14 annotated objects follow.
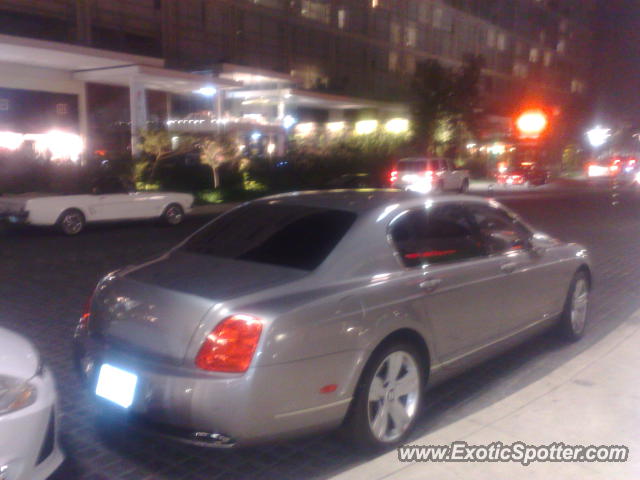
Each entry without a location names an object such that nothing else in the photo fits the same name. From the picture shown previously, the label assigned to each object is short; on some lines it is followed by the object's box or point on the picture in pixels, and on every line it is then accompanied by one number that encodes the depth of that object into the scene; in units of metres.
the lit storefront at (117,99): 23.98
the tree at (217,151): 23.30
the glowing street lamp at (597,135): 63.53
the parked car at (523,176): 35.49
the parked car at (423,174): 25.73
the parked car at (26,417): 2.92
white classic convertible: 13.41
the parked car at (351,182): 25.12
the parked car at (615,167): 41.43
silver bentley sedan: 3.39
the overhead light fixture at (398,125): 41.24
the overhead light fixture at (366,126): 39.12
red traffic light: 49.72
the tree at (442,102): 39.75
